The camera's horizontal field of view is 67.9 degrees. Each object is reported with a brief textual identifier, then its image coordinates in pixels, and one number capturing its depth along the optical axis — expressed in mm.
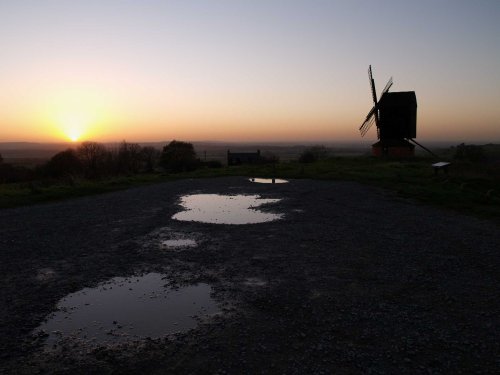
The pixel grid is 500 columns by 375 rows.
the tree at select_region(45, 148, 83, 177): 49269
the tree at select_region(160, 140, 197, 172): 56812
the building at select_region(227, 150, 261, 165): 66688
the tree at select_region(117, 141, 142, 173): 55775
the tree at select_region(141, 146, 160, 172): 59219
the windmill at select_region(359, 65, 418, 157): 48719
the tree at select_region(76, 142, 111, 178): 51522
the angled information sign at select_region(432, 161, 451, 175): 30406
